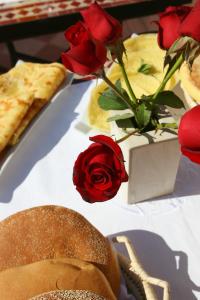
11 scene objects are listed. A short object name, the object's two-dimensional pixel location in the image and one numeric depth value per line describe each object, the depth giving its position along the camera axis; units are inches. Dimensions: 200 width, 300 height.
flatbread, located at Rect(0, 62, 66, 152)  35.8
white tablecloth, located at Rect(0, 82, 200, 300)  28.7
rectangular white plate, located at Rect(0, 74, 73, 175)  34.3
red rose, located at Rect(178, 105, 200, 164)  18.4
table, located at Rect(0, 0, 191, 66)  49.4
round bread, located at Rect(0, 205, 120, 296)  22.4
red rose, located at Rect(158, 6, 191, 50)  22.1
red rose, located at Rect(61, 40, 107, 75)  19.9
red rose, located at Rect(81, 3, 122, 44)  20.7
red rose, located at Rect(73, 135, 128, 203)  20.7
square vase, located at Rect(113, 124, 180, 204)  25.7
